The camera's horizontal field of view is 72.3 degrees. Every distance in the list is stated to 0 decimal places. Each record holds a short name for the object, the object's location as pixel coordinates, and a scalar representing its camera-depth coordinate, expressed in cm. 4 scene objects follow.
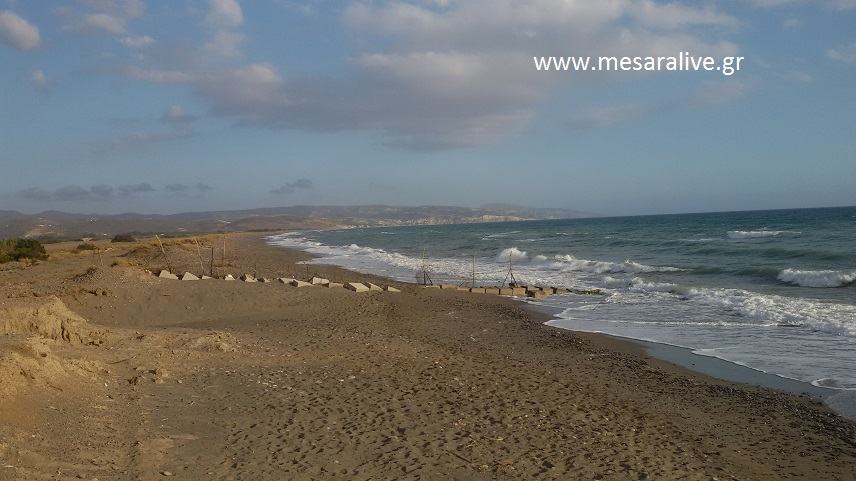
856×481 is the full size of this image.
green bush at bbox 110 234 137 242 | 5772
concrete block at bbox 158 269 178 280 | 1840
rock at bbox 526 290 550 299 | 2085
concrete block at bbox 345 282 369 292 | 1953
